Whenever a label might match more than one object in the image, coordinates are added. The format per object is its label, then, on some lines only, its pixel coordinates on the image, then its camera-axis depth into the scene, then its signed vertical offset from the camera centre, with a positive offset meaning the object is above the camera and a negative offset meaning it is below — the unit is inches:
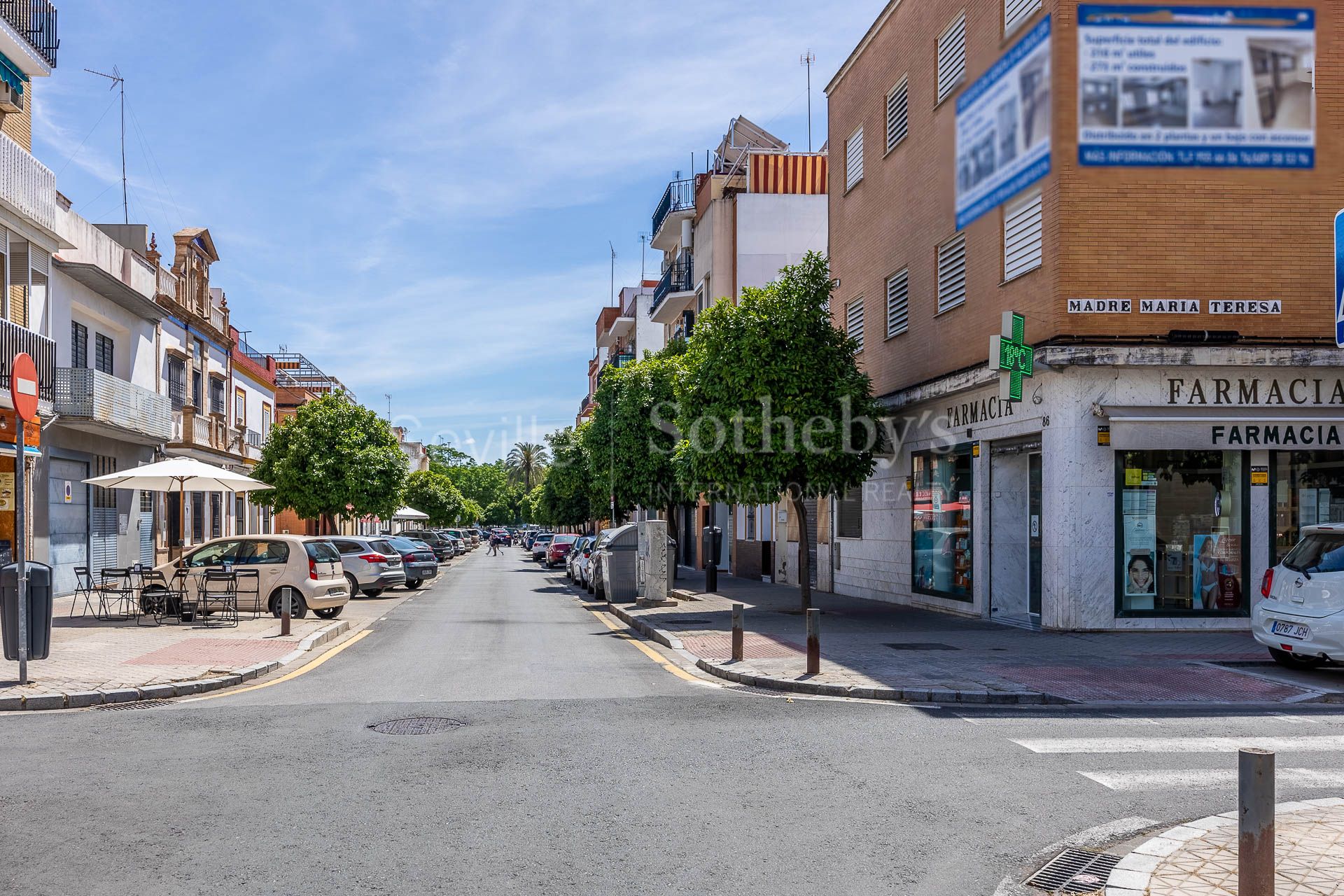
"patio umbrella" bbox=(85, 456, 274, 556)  785.6 -3.4
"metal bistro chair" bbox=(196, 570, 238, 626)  690.8 -80.1
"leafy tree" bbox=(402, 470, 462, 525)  3260.3 -68.0
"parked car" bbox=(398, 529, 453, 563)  2142.0 -133.0
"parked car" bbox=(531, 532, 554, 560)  2197.3 -145.7
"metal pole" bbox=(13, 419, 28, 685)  402.3 -39.6
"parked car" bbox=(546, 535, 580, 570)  1863.9 -130.0
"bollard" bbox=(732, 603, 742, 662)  494.9 -74.2
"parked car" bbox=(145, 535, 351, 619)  731.4 -62.1
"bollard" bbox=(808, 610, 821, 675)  453.7 -70.1
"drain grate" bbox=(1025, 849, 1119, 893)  195.5 -74.3
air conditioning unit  815.1 +286.5
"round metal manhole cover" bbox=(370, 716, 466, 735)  335.3 -79.6
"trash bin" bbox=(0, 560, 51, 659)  426.3 -54.3
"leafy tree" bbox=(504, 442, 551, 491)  5561.0 +68.8
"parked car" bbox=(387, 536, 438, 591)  1275.8 -104.2
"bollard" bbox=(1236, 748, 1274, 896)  167.5 -54.7
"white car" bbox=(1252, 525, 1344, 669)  437.4 -53.6
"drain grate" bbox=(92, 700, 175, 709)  392.4 -84.2
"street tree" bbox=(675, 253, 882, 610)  731.4 +51.2
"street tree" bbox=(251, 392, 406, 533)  1406.3 +12.6
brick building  565.0 +96.3
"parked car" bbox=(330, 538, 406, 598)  1087.0 -92.4
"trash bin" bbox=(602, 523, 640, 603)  968.9 -85.9
